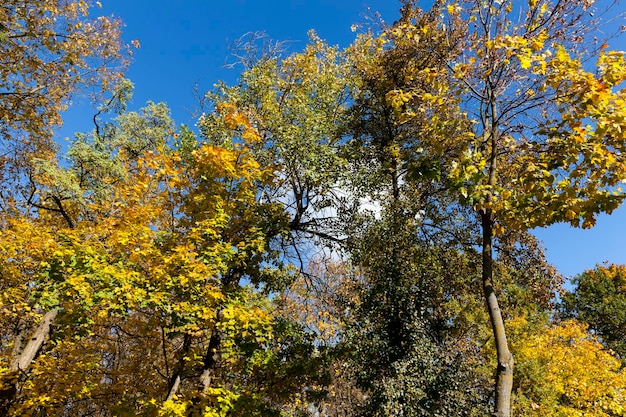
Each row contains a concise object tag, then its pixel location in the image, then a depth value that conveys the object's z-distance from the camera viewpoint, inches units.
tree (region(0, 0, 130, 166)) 267.4
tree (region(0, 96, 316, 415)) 227.6
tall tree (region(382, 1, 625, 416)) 145.6
